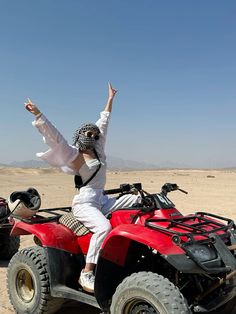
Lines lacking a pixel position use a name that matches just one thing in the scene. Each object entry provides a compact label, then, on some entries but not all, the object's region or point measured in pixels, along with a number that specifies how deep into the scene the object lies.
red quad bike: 2.65
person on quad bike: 3.13
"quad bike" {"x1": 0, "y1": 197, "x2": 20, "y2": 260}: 5.44
